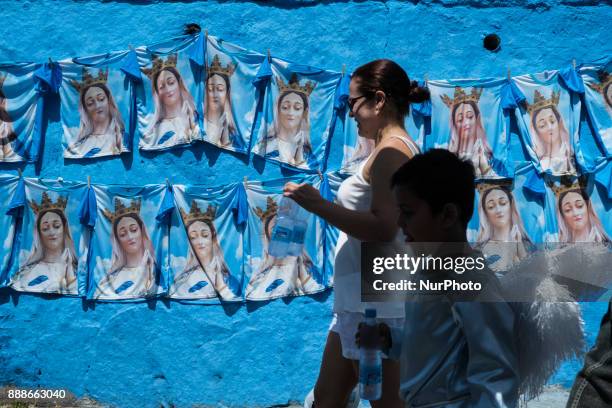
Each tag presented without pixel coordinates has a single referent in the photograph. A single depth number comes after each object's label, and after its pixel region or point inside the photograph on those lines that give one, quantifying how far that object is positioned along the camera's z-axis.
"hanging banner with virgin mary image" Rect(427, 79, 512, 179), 5.04
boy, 2.02
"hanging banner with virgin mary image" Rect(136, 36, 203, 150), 5.03
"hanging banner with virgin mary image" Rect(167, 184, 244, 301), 5.04
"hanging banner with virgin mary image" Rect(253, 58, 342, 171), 5.03
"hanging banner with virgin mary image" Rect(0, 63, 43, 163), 5.05
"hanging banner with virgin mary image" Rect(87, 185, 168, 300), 5.05
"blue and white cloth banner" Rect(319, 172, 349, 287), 5.04
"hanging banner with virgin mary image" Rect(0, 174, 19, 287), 5.05
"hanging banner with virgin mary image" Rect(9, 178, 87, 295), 5.06
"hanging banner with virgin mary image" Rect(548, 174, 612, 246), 5.07
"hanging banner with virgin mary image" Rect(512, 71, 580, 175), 5.04
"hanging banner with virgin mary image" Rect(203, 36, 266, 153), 5.02
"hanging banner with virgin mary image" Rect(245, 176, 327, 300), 5.04
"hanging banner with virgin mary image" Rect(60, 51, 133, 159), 5.04
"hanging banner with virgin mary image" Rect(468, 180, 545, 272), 5.05
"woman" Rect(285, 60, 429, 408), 2.80
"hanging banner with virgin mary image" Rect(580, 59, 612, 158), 5.05
